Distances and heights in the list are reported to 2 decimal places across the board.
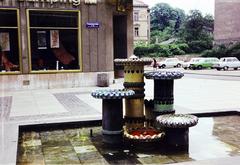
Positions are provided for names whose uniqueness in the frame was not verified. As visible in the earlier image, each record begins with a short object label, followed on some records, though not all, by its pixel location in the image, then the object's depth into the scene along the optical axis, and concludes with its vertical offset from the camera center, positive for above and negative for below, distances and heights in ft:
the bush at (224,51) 147.04 +0.46
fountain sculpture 19.30 -3.60
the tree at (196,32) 185.78 +11.42
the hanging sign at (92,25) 52.70 +4.24
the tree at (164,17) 295.07 +30.53
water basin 17.97 -5.43
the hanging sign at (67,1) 50.62 +7.55
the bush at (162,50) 183.21 +1.38
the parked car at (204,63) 138.00 -4.24
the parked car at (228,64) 129.29 -4.36
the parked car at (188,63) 140.48 -4.36
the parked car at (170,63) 151.17 -4.60
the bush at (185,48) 185.78 +2.34
